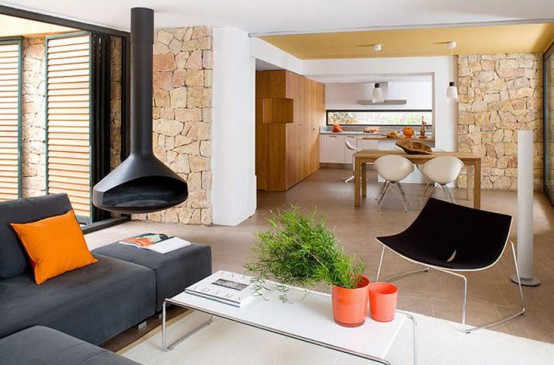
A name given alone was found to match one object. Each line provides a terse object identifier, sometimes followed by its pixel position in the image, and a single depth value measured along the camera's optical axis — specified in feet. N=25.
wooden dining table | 20.67
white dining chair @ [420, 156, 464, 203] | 20.59
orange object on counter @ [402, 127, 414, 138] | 29.99
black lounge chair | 9.82
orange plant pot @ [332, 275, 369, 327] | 6.71
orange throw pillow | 8.61
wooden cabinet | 27.45
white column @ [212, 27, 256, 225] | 18.38
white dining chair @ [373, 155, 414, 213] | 21.49
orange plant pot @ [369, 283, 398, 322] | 6.88
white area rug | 8.11
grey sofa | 7.41
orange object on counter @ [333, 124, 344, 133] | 40.68
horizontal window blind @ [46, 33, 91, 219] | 18.38
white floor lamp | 11.48
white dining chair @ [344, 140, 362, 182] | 32.11
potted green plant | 6.78
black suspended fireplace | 13.09
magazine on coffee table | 7.66
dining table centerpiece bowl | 22.58
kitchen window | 40.45
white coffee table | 6.30
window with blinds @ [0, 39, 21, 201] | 19.34
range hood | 39.50
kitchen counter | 39.28
